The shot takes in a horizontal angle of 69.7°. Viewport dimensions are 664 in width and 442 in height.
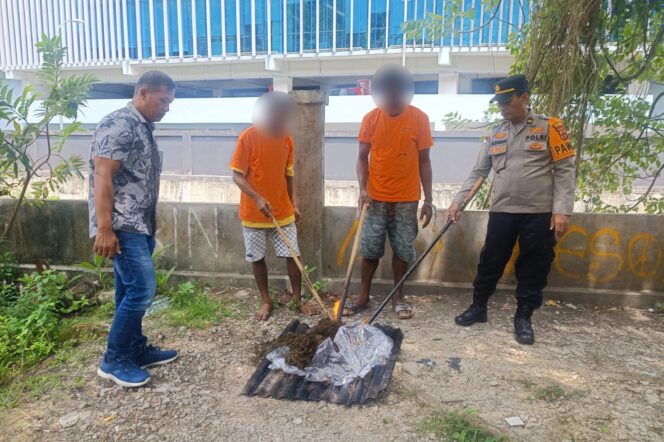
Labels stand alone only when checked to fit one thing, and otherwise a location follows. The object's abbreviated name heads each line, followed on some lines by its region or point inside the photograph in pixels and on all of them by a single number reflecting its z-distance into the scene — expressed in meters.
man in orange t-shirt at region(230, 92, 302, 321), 3.85
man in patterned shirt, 2.73
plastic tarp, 3.02
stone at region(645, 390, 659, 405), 2.81
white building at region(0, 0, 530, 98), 19.41
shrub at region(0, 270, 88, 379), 3.35
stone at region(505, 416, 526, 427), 2.58
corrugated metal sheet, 2.83
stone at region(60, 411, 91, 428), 2.67
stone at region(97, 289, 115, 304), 4.44
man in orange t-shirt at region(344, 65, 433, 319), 3.87
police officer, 3.39
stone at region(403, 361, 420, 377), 3.13
